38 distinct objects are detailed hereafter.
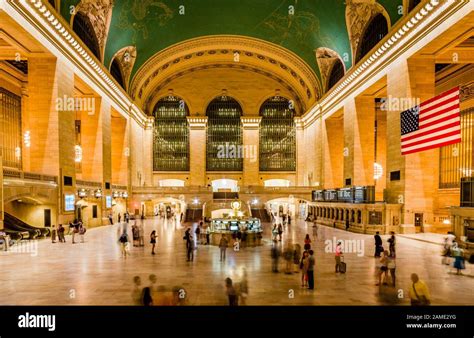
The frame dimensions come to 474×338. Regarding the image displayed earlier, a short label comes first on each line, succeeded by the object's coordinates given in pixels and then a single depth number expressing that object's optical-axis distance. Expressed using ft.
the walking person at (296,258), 33.86
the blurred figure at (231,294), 20.44
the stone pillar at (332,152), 106.93
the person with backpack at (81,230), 51.29
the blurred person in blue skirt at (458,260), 31.07
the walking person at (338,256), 31.58
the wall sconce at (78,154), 102.12
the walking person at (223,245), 37.06
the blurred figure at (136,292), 20.25
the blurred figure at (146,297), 18.56
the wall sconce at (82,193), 68.00
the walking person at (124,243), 39.65
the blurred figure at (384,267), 26.99
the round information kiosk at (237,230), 48.78
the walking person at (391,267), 27.22
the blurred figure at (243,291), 22.12
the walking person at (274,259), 32.45
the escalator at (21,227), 52.79
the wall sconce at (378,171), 105.62
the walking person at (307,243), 32.21
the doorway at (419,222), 60.59
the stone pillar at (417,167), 60.44
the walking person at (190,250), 37.22
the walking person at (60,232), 51.67
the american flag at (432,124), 45.09
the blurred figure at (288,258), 31.80
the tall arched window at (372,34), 71.56
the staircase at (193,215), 92.88
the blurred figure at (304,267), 26.81
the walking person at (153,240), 41.60
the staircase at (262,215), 94.25
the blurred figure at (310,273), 26.45
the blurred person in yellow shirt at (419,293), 19.60
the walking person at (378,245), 38.37
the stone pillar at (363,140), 84.07
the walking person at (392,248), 33.94
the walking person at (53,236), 52.32
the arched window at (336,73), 96.89
